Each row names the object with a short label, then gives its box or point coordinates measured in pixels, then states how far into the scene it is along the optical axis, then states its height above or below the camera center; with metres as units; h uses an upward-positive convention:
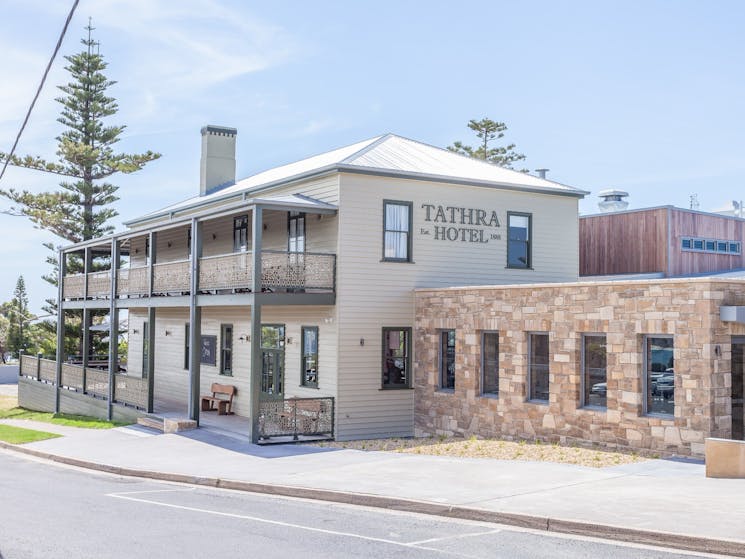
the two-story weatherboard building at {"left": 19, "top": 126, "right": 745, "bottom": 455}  16.27 -0.02
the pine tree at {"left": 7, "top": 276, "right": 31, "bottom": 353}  58.28 -1.32
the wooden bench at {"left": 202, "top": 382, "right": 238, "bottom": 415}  26.61 -2.86
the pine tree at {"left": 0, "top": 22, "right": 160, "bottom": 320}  48.00 +8.69
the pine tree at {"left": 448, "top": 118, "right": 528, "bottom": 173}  53.03 +10.92
